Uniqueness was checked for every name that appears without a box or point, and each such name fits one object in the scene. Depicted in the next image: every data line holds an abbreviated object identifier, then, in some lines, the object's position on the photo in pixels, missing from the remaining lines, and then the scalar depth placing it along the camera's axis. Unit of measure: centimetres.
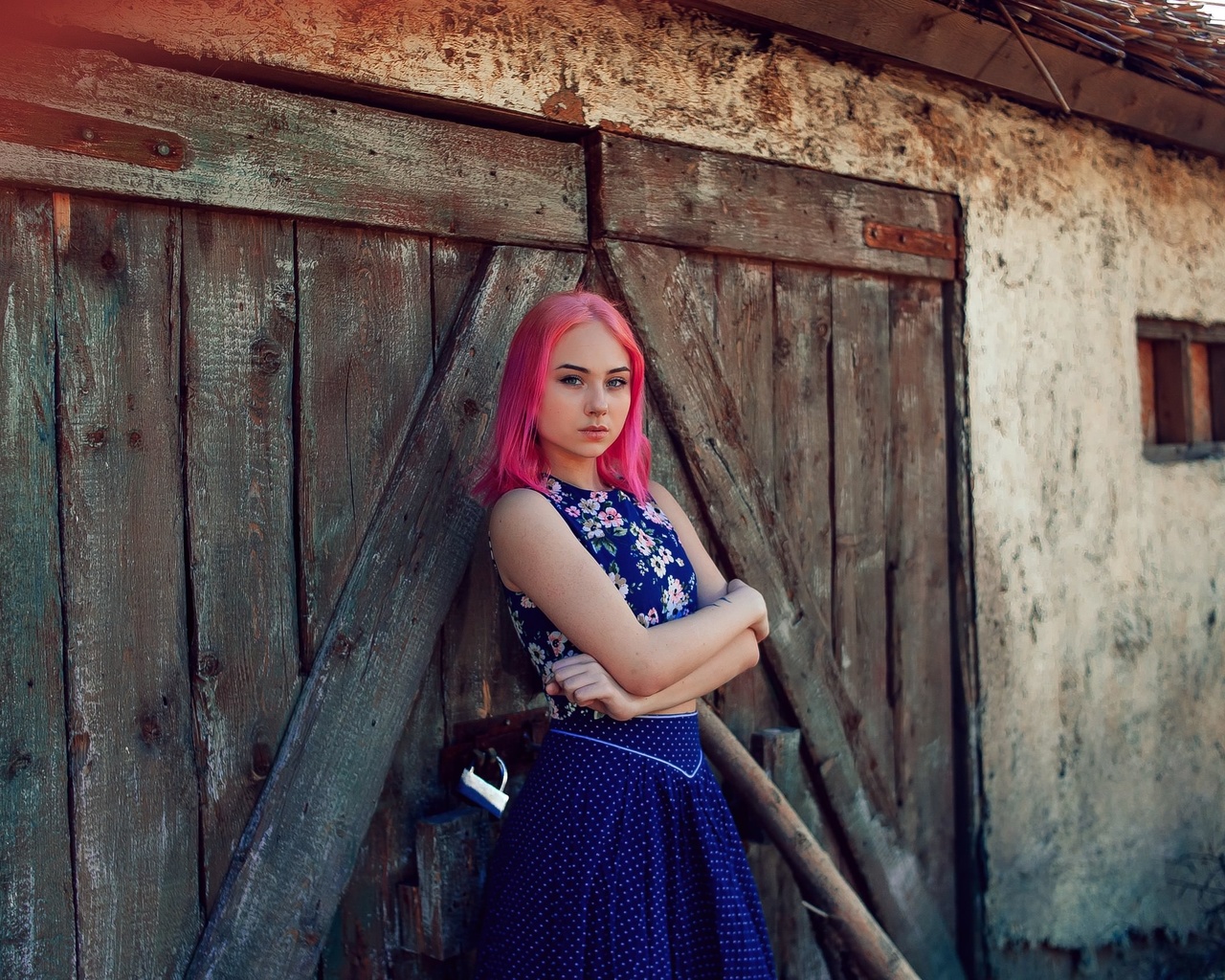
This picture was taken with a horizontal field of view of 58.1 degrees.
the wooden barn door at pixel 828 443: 278
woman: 204
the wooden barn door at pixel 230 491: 188
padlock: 232
